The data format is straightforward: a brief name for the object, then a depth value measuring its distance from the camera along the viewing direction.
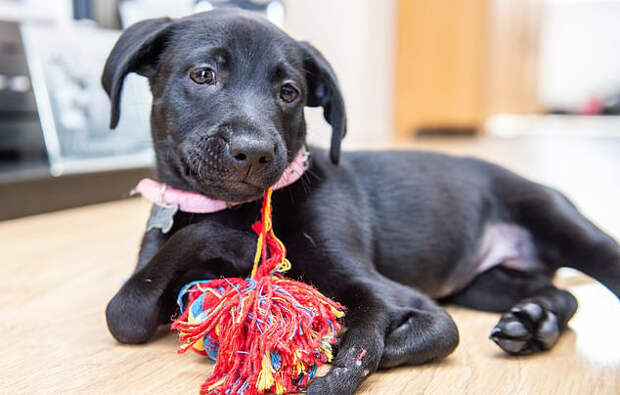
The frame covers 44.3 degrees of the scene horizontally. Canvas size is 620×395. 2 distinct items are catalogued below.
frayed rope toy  0.39
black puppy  0.43
